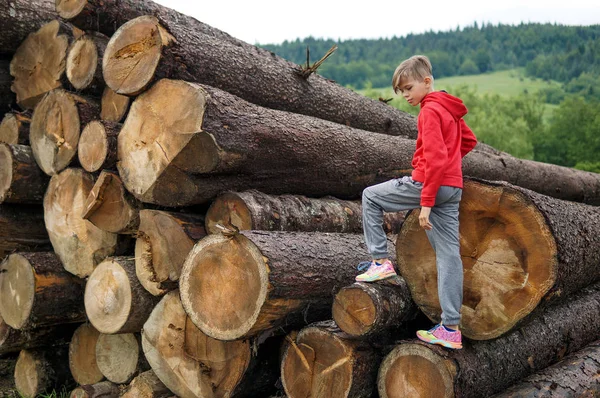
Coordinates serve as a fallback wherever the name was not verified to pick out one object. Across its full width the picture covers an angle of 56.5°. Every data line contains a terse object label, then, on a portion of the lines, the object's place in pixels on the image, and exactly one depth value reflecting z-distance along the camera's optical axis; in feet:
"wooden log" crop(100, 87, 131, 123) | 13.62
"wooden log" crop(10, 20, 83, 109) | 15.64
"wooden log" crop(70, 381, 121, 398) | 13.65
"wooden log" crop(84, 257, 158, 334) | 12.73
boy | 9.85
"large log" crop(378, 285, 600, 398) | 9.64
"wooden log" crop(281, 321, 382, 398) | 10.12
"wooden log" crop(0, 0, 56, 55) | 16.20
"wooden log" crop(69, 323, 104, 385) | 15.07
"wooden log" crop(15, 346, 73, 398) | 15.52
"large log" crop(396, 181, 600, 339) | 9.70
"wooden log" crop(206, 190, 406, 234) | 11.92
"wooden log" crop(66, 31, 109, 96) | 14.08
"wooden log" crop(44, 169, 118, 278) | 13.96
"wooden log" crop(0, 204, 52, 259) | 15.62
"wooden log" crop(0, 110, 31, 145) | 15.98
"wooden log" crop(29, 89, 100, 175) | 14.12
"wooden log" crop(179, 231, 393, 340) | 10.00
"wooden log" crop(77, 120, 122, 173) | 12.87
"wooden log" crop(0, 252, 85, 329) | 14.33
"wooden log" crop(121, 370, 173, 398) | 12.78
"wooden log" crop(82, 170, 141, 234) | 12.90
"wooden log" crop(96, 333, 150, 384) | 13.94
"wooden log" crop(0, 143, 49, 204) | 14.92
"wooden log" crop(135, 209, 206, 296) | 12.10
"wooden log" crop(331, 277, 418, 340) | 9.90
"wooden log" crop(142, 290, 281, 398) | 11.55
